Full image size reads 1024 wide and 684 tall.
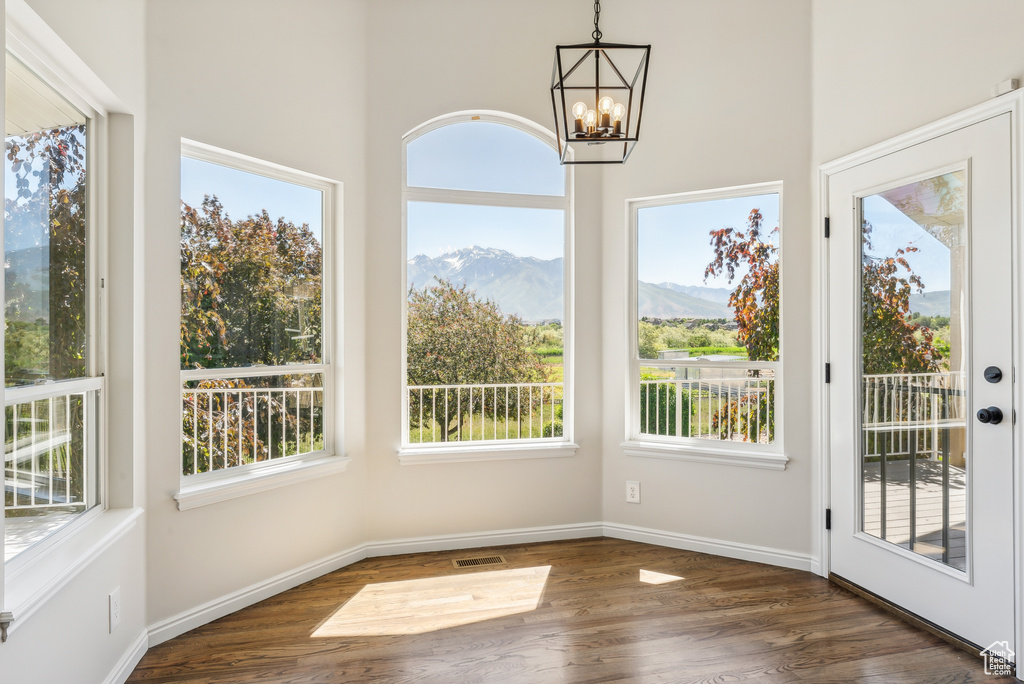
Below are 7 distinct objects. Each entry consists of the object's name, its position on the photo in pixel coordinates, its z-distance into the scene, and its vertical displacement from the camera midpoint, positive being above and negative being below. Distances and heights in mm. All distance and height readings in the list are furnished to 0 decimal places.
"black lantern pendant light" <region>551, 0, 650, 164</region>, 3598 +1627
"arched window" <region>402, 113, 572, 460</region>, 3570 +340
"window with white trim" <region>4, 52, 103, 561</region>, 1736 +91
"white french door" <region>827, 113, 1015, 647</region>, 2260 -157
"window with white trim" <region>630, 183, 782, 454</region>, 3379 +131
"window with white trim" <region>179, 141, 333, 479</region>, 2686 +139
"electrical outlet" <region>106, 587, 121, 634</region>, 2102 -950
